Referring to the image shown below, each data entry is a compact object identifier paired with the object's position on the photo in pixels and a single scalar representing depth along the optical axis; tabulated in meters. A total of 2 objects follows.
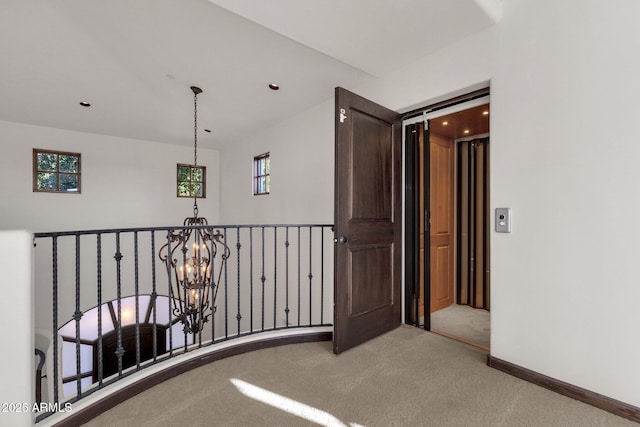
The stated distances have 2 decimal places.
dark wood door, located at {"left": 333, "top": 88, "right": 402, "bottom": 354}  2.33
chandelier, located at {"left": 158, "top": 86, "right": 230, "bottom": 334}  2.92
